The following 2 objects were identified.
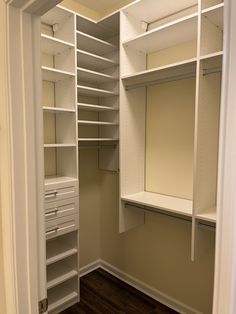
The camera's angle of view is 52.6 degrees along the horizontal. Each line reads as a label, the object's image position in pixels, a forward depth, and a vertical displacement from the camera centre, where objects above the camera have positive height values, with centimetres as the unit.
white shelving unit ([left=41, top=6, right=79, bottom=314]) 209 -21
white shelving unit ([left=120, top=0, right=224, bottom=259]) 168 +25
